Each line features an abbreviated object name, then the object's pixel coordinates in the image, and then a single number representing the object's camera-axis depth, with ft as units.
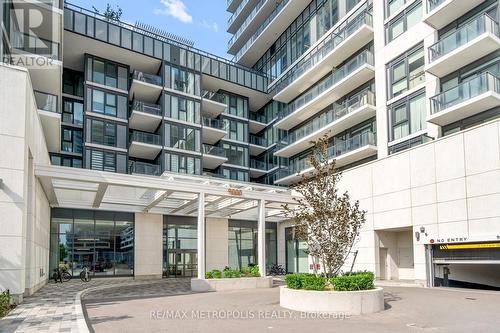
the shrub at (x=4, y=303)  41.96
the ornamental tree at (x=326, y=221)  51.88
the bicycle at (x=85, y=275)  99.14
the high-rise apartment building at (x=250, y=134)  68.49
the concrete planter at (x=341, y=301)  44.86
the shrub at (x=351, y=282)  46.78
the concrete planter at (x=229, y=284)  73.46
